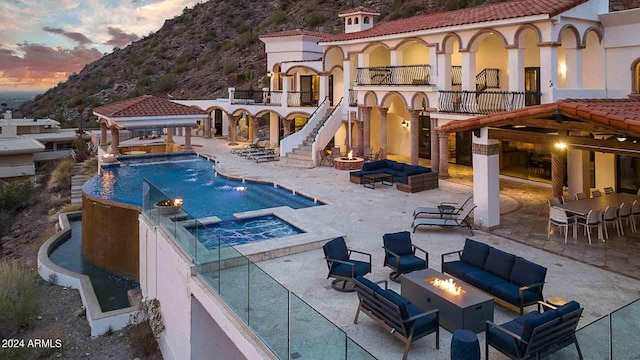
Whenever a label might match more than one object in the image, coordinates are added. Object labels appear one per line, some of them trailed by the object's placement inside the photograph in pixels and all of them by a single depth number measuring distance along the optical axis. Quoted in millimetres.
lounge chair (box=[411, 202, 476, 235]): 12984
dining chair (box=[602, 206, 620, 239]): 12047
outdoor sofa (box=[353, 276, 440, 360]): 6777
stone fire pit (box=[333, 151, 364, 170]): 23922
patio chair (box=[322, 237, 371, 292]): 9227
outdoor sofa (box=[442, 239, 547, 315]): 7973
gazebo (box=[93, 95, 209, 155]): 27067
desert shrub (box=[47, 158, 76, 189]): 32062
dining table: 12266
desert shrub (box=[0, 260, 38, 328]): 14664
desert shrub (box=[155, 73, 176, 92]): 67312
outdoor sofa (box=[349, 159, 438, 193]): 18672
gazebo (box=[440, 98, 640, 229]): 9727
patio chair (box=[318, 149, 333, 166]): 25359
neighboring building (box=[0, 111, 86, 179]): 38750
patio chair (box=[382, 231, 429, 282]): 9641
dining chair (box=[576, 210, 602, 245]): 11805
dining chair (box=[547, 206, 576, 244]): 12016
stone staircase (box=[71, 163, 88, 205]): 26188
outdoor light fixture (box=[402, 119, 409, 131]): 27600
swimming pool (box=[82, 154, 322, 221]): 17716
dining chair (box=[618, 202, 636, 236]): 12375
